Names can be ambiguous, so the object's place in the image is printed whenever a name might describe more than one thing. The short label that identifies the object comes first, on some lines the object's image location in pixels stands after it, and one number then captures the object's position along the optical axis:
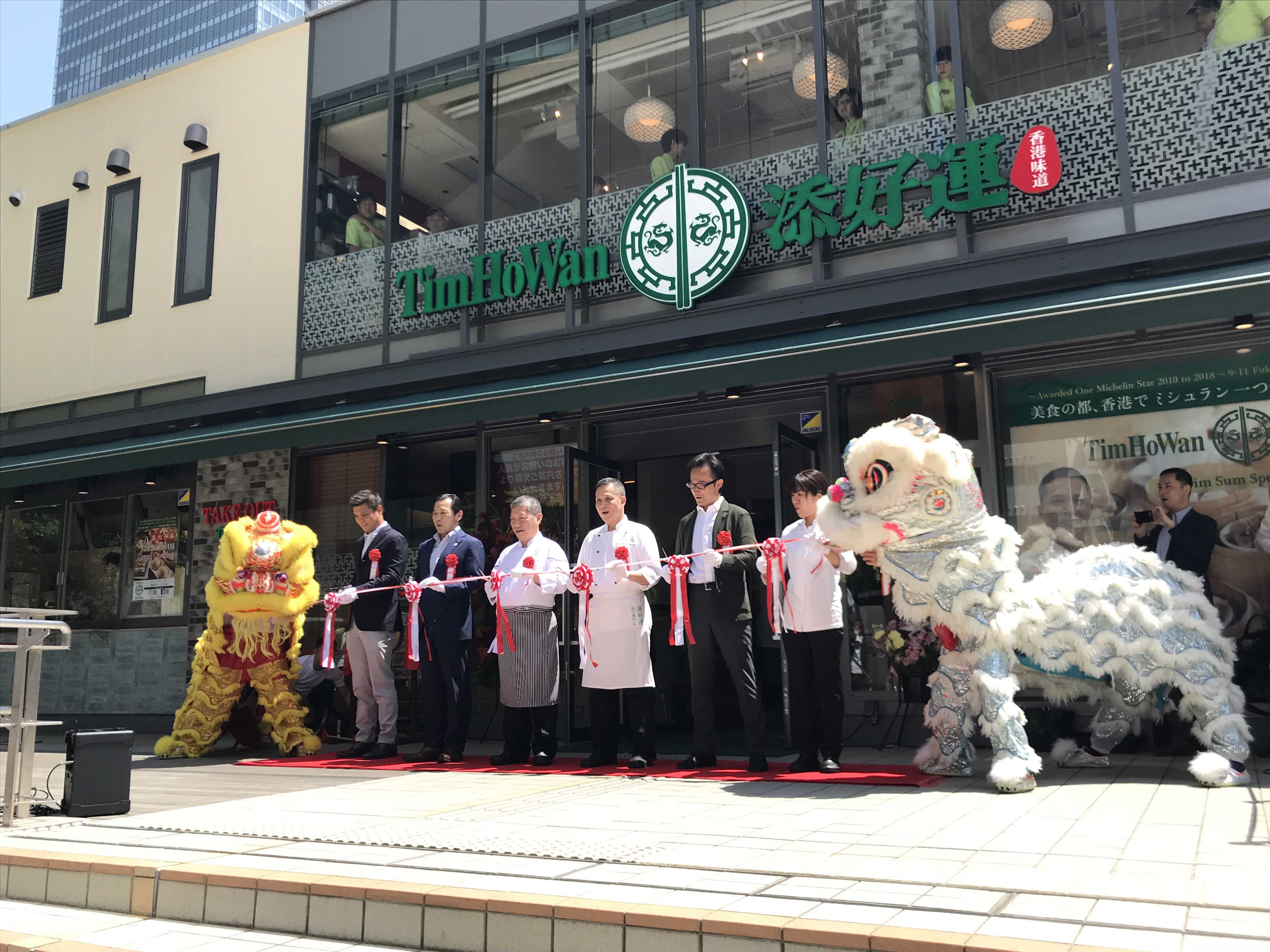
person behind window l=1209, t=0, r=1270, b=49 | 6.70
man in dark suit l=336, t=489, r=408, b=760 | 7.46
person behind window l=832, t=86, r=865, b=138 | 7.82
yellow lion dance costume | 7.25
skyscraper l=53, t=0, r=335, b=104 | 109.19
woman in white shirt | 5.77
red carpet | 5.29
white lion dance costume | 4.96
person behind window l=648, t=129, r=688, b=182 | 8.84
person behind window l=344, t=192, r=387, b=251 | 10.16
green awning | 5.80
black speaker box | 5.07
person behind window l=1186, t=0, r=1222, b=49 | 7.00
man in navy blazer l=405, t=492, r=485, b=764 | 7.08
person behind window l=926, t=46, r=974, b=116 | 7.50
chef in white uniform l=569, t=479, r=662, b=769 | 6.30
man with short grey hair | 6.71
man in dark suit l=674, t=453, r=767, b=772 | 6.00
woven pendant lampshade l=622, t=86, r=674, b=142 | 9.12
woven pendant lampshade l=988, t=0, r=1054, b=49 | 7.93
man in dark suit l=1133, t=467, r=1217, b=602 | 5.96
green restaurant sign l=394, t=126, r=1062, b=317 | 7.16
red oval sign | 7.04
